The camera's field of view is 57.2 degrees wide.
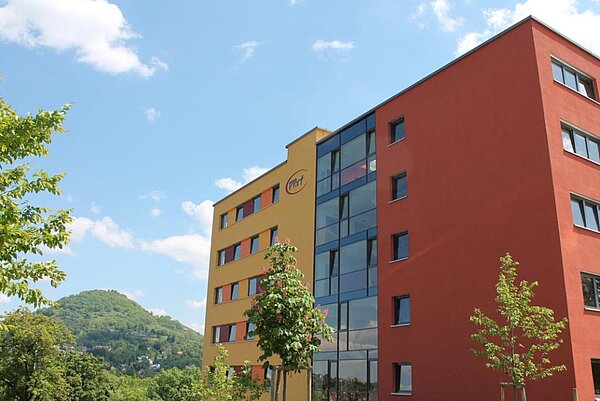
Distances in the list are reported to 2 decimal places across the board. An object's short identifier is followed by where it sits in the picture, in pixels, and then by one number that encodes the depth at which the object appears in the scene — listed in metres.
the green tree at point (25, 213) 8.80
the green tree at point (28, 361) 38.34
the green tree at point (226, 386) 19.39
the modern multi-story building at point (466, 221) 17.28
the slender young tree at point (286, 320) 12.84
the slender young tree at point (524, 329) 14.21
